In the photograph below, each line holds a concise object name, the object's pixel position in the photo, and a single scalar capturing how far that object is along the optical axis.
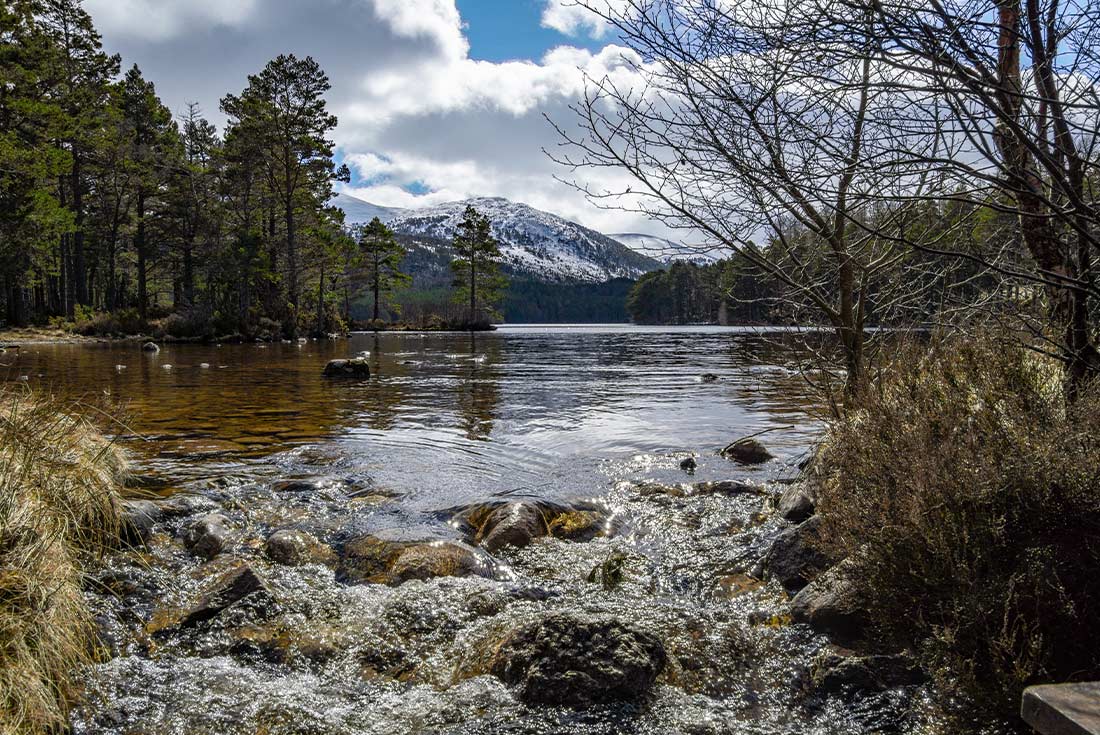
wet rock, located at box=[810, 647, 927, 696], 3.38
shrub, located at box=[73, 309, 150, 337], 34.22
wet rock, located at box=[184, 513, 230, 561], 5.30
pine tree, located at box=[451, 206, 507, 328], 69.38
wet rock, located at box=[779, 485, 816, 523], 6.02
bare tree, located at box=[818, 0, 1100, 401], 2.62
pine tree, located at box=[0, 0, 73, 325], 25.72
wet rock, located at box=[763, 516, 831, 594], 4.75
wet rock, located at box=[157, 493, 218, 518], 5.92
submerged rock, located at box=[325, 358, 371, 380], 17.69
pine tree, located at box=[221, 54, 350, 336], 37.28
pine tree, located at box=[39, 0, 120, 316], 32.66
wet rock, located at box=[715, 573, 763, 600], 4.78
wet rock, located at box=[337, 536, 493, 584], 4.94
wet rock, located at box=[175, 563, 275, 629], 4.18
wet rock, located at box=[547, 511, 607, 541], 6.05
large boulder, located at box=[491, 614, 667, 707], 3.47
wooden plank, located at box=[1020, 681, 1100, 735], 1.86
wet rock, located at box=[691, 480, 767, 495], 7.23
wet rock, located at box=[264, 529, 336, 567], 5.20
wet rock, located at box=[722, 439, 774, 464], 8.88
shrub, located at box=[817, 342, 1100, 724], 2.82
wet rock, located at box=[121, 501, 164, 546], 5.19
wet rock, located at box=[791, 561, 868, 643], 3.88
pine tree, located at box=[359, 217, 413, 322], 64.06
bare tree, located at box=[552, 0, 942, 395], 3.21
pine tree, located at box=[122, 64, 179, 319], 38.34
